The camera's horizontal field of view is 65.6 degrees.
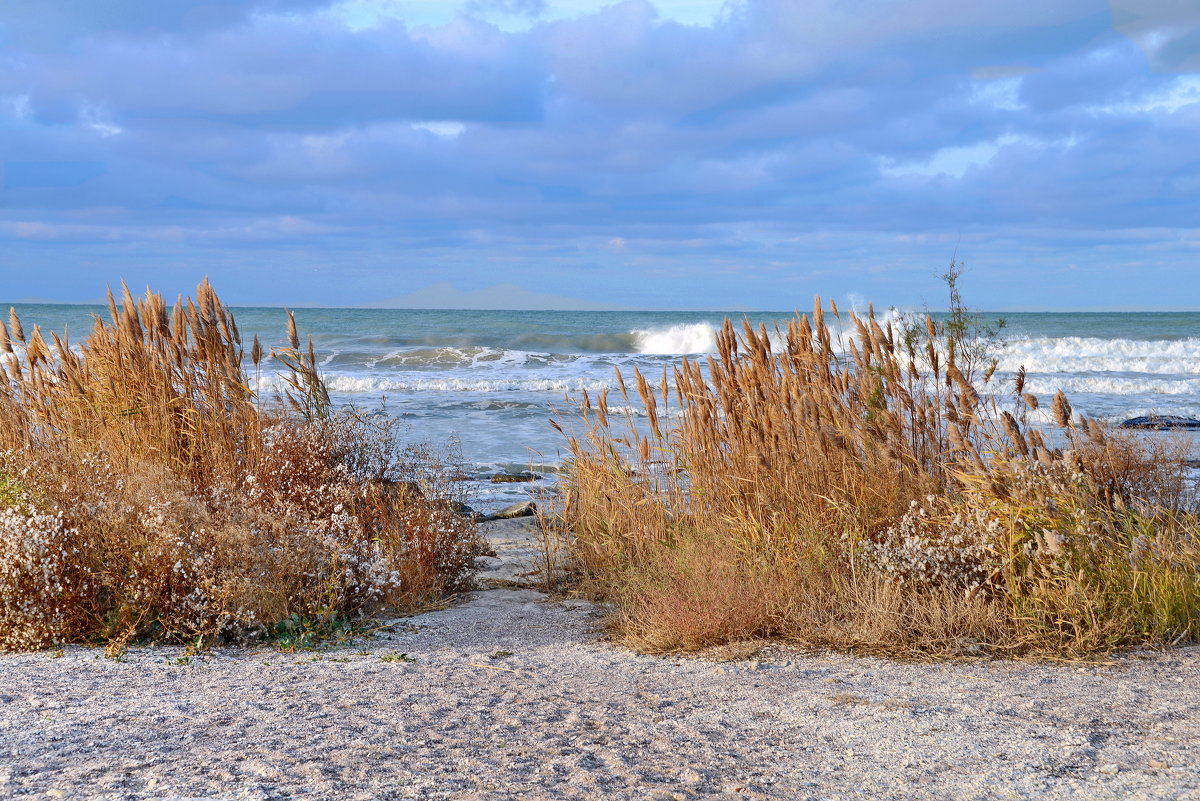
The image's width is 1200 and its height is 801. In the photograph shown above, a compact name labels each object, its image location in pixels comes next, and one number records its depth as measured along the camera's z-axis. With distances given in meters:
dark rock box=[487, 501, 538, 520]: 8.91
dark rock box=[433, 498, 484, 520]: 6.32
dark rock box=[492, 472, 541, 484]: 10.62
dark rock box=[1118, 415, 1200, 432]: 13.32
